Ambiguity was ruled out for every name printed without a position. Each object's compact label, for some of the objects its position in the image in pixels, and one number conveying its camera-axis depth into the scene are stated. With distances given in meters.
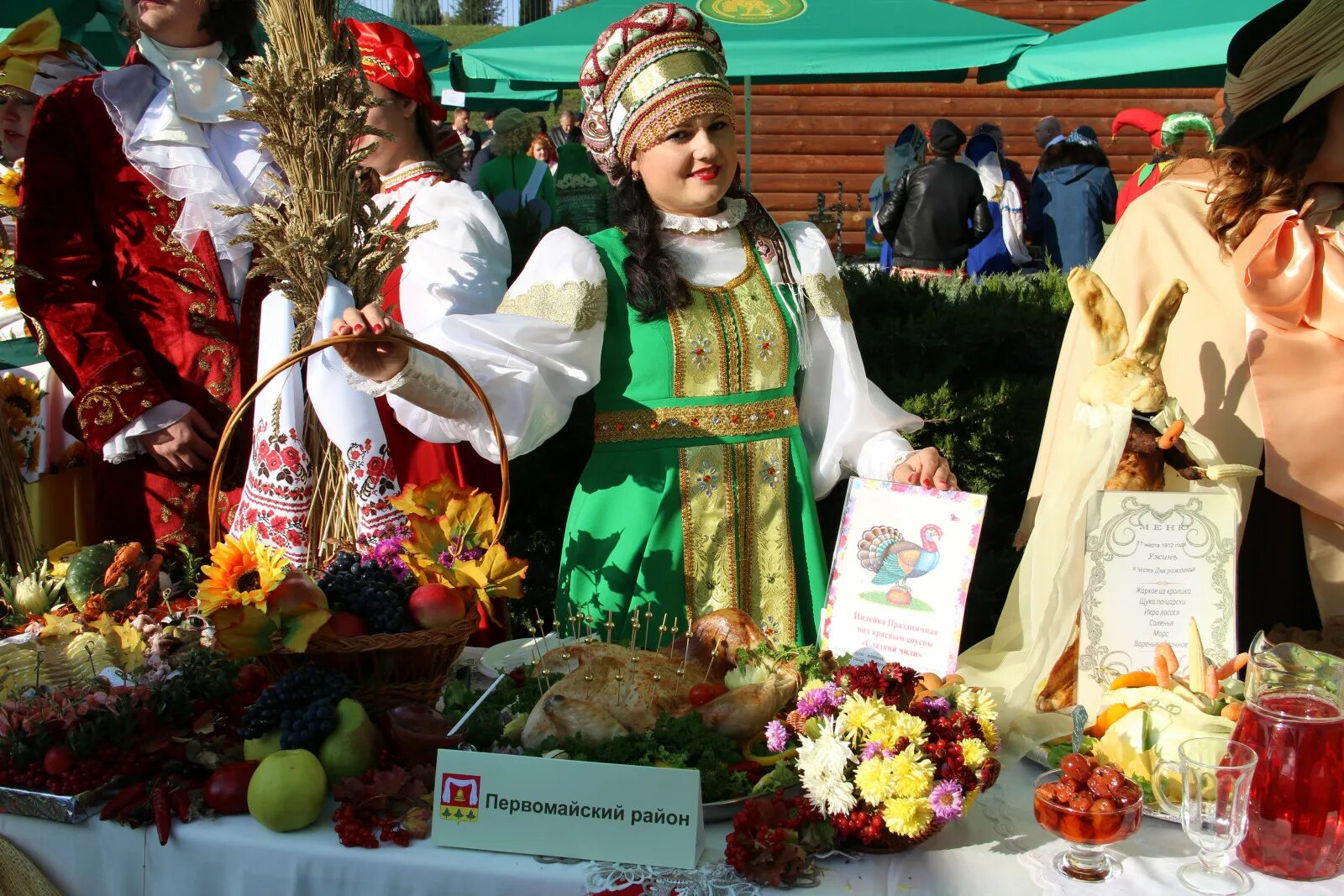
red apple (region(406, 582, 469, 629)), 1.75
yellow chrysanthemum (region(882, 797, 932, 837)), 1.38
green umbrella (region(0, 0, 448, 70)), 5.54
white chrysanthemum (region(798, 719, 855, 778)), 1.43
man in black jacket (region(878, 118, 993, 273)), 8.09
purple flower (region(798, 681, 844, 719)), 1.53
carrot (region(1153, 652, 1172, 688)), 1.66
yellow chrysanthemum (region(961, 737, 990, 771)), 1.45
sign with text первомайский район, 1.40
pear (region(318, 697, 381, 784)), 1.57
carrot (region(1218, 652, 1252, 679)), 1.64
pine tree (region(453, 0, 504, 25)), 39.59
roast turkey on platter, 1.57
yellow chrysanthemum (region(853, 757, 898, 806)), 1.40
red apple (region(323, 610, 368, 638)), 1.71
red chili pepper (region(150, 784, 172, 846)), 1.51
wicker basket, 1.69
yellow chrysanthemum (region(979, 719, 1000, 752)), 1.53
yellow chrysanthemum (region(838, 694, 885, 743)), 1.46
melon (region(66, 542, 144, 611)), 2.16
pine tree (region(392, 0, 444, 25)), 36.67
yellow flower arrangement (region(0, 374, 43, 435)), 3.40
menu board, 1.71
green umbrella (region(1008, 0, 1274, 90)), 5.38
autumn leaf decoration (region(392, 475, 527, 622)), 1.80
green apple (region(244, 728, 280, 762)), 1.60
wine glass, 1.33
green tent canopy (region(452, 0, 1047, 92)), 5.68
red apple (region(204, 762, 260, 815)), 1.54
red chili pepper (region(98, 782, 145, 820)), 1.53
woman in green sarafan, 2.26
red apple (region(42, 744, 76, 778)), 1.57
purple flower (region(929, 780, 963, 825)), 1.39
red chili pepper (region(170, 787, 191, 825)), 1.53
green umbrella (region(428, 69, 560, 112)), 9.20
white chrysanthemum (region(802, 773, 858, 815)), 1.41
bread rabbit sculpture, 1.79
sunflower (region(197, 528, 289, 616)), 1.62
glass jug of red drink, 1.37
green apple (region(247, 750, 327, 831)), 1.48
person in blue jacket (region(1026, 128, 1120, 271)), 8.38
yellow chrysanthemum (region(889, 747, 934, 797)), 1.39
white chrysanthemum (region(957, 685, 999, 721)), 1.57
